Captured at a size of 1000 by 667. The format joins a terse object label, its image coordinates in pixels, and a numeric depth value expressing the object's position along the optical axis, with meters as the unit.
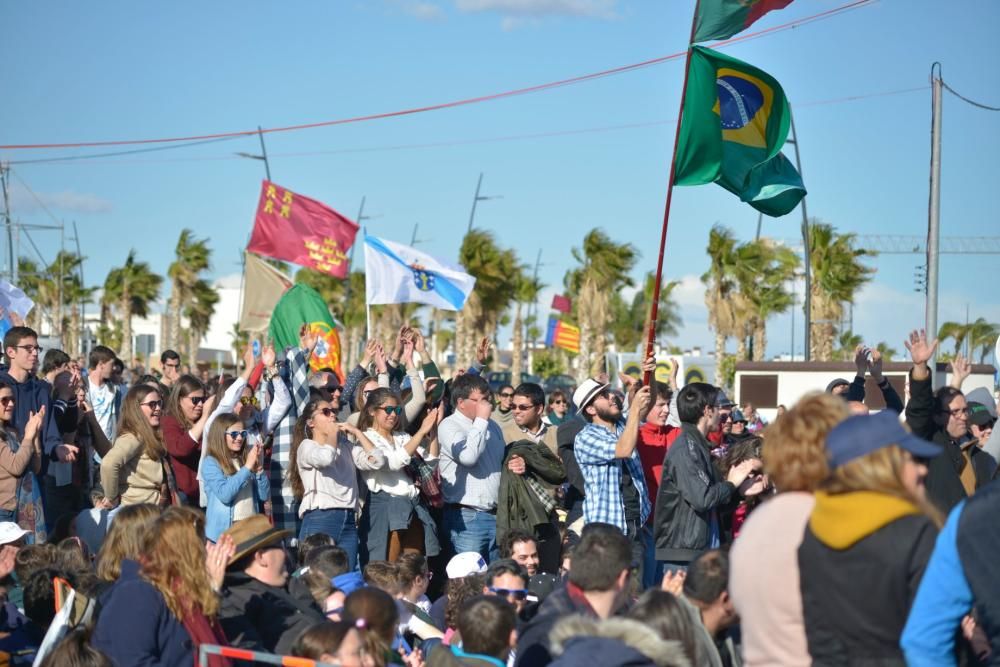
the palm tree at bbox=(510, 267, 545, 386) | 52.16
